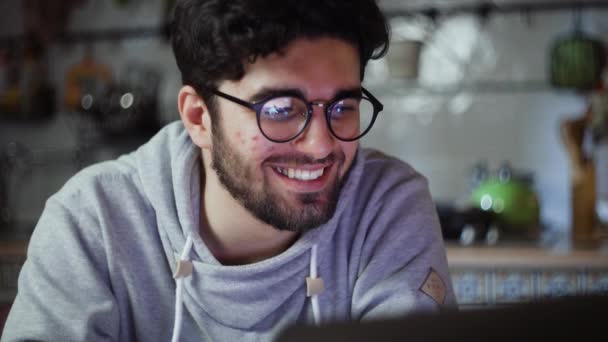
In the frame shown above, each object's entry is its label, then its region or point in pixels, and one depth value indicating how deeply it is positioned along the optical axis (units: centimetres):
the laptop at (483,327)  41
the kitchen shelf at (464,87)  274
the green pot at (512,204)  244
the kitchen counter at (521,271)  214
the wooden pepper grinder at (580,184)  246
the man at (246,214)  103
